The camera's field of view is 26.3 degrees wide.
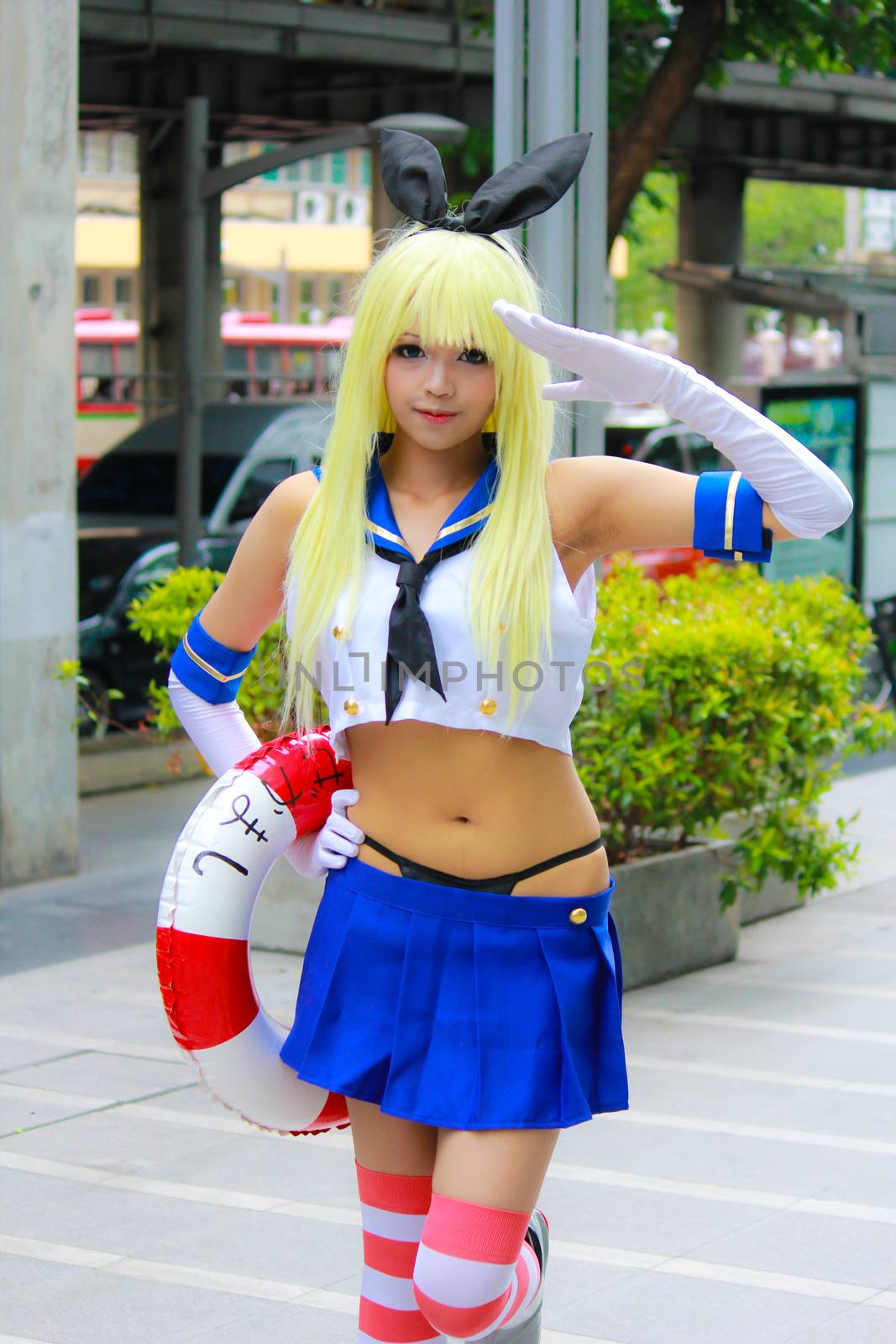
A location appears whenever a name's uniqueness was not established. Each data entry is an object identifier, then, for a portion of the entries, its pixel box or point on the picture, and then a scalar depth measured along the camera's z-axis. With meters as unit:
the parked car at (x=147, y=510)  11.60
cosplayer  2.83
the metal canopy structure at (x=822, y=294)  13.91
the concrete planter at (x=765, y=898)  7.29
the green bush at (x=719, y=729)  6.07
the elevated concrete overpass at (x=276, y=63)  14.84
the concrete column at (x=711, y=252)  23.53
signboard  12.59
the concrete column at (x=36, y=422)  7.69
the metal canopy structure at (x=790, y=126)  19.27
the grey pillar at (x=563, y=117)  6.27
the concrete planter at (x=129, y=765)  10.02
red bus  29.86
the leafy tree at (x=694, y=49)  11.08
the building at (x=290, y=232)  58.81
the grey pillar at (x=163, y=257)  20.02
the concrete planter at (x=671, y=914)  6.29
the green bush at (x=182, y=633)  6.53
